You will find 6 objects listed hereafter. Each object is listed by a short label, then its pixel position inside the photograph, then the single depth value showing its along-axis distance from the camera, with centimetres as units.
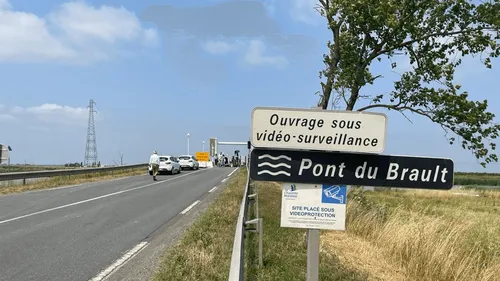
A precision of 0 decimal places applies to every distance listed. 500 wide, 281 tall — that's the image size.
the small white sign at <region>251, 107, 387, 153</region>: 364
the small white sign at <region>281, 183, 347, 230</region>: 363
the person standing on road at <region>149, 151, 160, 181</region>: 2813
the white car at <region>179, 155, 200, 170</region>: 4672
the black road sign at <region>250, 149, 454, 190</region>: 362
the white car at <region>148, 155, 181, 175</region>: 3558
